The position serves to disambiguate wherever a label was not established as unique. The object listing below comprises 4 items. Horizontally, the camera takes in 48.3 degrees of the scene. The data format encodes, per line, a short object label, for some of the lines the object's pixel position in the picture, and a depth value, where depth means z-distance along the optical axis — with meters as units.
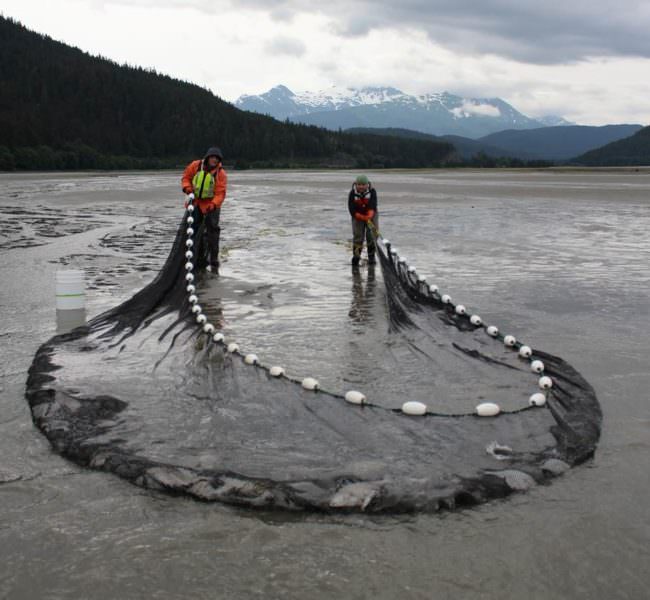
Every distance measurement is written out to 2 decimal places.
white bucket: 7.49
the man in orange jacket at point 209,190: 10.72
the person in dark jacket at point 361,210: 11.43
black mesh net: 3.76
